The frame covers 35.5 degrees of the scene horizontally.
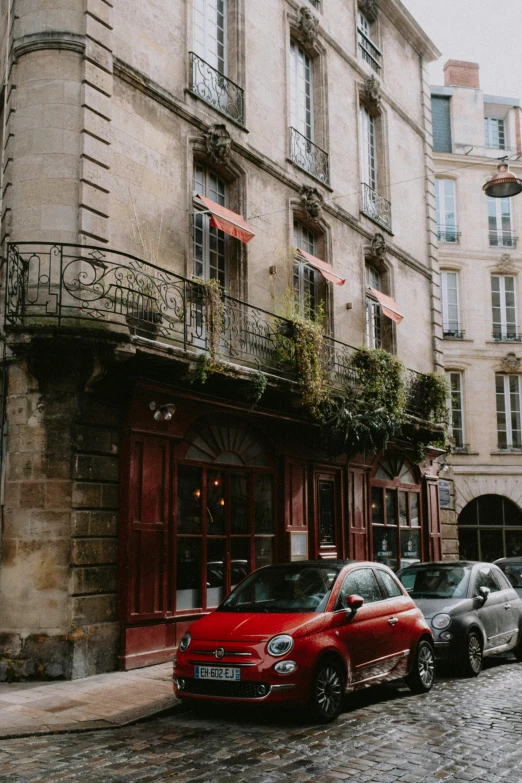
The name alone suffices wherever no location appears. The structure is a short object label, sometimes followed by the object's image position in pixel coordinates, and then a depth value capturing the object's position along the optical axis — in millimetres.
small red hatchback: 7508
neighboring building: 28844
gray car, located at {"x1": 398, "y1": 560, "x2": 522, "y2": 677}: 10367
